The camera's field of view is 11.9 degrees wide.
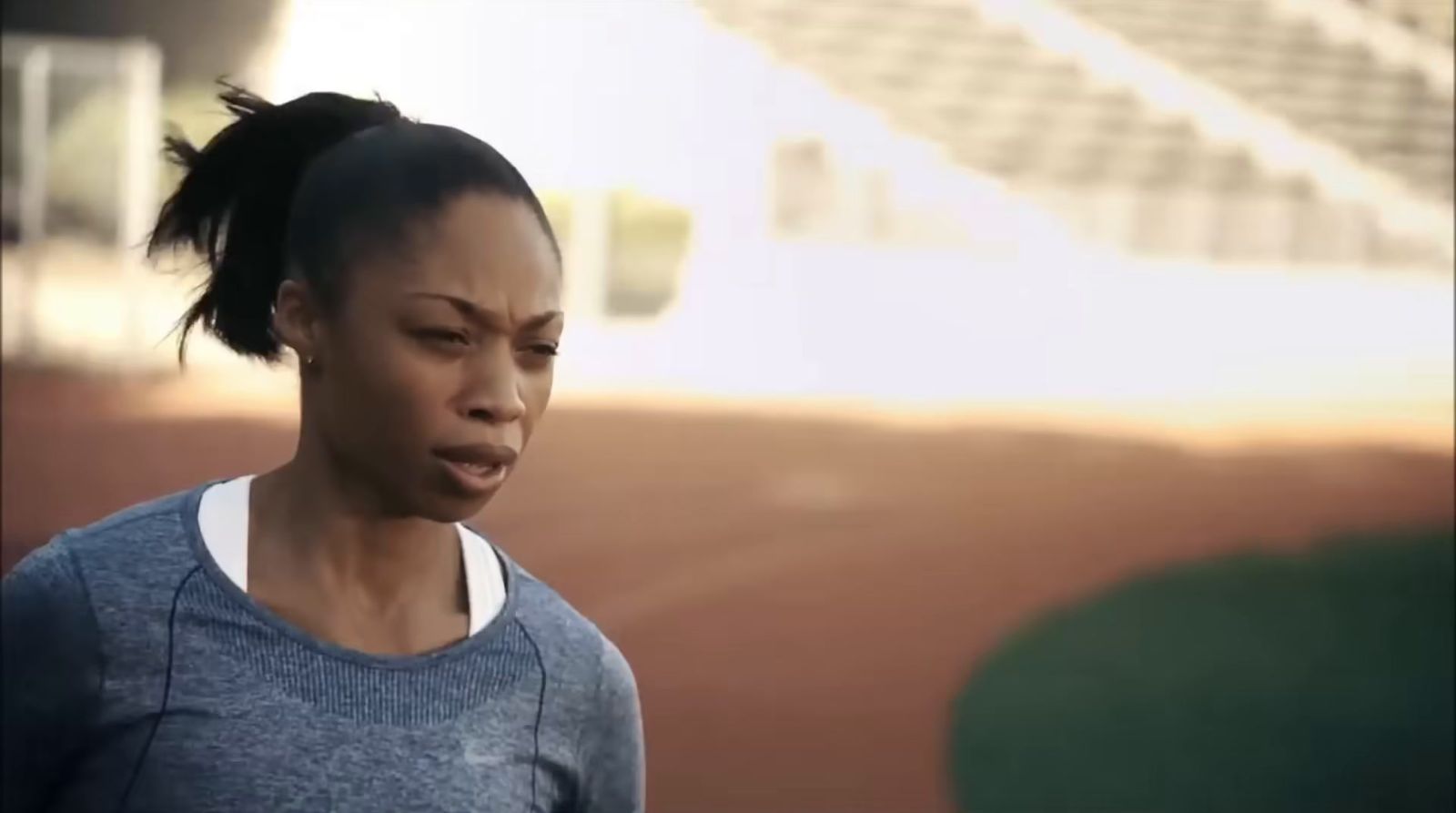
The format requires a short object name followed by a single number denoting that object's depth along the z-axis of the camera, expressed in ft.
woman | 12.76
